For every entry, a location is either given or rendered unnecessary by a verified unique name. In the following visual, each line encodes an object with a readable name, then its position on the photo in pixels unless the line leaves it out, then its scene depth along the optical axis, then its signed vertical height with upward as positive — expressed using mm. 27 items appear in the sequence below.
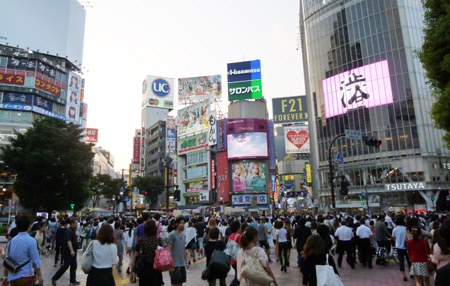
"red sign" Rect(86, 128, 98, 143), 117100 +25819
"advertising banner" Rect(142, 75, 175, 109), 107250 +37078
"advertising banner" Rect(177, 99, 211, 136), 70750 +19045
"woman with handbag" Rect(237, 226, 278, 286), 5025 -870
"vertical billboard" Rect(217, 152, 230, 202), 65375 +5195
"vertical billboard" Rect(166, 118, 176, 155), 80938 +17419
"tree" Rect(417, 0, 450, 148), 14570 +6540
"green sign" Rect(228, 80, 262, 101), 72750 +24630
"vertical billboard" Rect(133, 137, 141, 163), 106875 +17818
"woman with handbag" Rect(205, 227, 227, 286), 6625 -1132
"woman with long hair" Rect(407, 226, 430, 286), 7320 -1277
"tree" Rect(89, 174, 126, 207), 68750 +3929
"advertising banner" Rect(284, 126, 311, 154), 77375 +14147
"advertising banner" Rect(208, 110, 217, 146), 68375 +15437
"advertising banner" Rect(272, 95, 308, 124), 83688 +22971
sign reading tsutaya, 44050 +1331
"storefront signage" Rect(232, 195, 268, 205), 62344 +272
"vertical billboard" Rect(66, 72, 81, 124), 65625 +22000
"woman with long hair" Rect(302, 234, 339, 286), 5984 -1080
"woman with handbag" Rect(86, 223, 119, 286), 5555 -894
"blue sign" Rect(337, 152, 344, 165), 18777 +2176
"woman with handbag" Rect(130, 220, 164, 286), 5586 -878
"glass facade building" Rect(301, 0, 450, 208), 46250 +14938
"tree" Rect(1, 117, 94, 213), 33969 +4485
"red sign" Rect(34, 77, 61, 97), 59719 +22636
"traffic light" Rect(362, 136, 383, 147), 14145 +2410
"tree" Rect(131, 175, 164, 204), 72750 +4953
